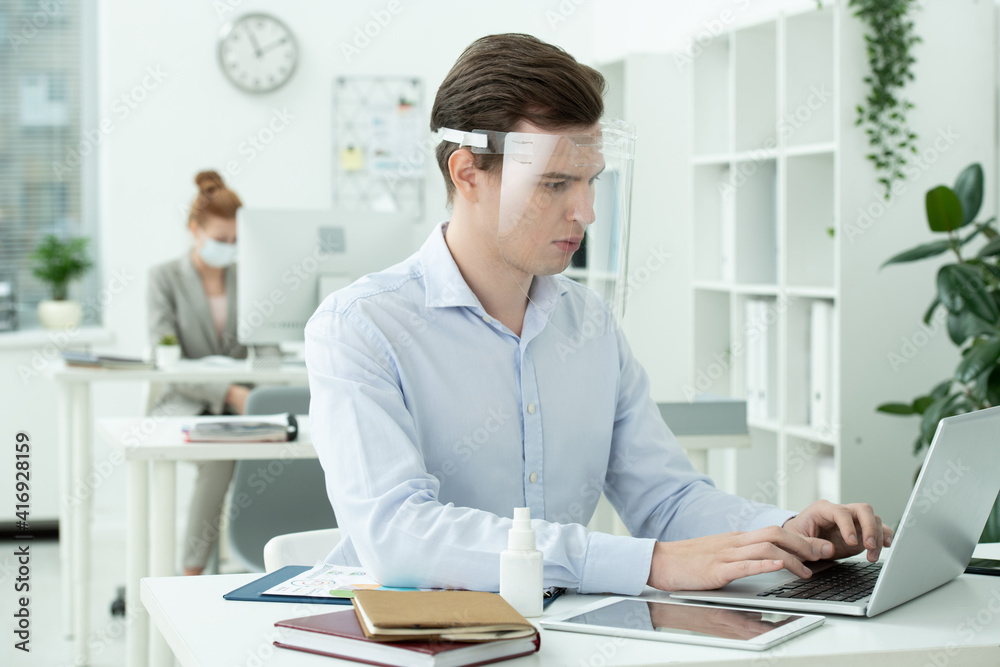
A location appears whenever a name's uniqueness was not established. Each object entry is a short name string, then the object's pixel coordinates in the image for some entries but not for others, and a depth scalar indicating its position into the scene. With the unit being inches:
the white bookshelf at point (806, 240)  112.7
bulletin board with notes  174.4
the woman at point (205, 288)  138.4
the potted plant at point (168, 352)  126.6
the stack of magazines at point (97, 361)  119.5
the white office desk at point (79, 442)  113.4
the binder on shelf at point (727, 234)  135.6
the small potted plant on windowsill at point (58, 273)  170.6
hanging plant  109.8
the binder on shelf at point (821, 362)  118.3
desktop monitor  117.4
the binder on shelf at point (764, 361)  130.0
